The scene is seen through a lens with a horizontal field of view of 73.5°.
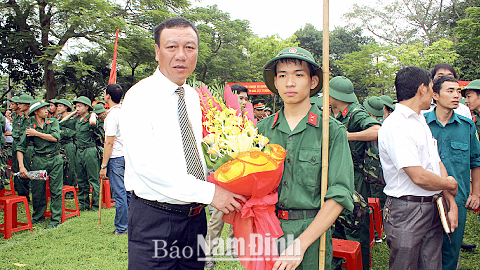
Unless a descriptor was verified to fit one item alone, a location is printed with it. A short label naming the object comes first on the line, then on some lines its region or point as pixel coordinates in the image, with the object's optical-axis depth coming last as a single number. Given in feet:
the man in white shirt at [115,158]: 17.02
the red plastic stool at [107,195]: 23.09
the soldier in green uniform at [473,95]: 13.38
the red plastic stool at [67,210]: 20.02
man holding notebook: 9.87
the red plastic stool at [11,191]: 25.54
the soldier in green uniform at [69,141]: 23.81
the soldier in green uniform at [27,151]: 21.24
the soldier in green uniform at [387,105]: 18.18
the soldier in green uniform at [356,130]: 11.78
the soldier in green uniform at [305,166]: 5.64
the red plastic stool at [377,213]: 13.84
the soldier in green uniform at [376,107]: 17.24
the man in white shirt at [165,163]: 6.45
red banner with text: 77.25
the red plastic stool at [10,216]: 16.73
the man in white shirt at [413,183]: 7.91
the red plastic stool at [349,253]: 9.21
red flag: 18.99
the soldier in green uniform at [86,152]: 22.43
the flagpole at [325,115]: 5.71
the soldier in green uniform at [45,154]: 18.61
